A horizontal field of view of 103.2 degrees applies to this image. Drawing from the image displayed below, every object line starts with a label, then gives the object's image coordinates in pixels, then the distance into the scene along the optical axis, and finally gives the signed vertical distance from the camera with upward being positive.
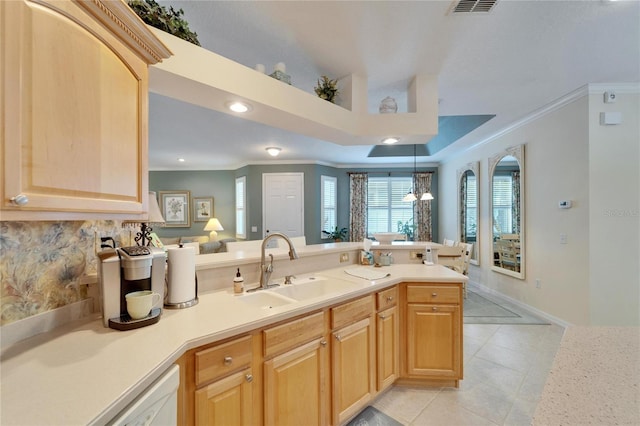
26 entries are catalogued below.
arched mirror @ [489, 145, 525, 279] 3.73 +0.02
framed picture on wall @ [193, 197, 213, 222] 6.53 +0.09
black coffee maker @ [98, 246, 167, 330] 1.10 -0.30
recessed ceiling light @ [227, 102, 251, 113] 1.79 +0.77
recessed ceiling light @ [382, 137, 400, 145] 2.54 +0.73
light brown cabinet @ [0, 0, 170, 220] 0.70 +0.35
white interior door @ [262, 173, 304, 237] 5.92 +0.22
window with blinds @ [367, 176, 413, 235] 6.58 +0.21
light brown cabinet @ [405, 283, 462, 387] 2.00 -0.95
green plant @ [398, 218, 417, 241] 6.48 -0.42
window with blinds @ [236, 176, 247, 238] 6.16 +0.13
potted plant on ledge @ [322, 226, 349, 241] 6.06 -0.53
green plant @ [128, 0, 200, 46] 1.32 +1.05
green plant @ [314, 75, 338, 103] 2.28 +1.11
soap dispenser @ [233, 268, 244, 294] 1.63 -0.47
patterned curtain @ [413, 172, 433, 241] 6.40 +0.07
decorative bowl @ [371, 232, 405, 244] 2.79 -0.28
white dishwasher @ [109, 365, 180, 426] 0.72 -0.60
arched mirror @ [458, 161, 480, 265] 4.79 +0.10
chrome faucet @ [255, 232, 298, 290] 1.75 -0.38
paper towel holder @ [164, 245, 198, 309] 1.35 -0.45
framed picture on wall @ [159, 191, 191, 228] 6.47 +0.15
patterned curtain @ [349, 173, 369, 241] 6.46 +0.20
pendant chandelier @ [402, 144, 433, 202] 5.08 +0.30
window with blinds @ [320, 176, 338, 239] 6.14 +0.23
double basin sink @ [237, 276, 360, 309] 1.62 -0.56
